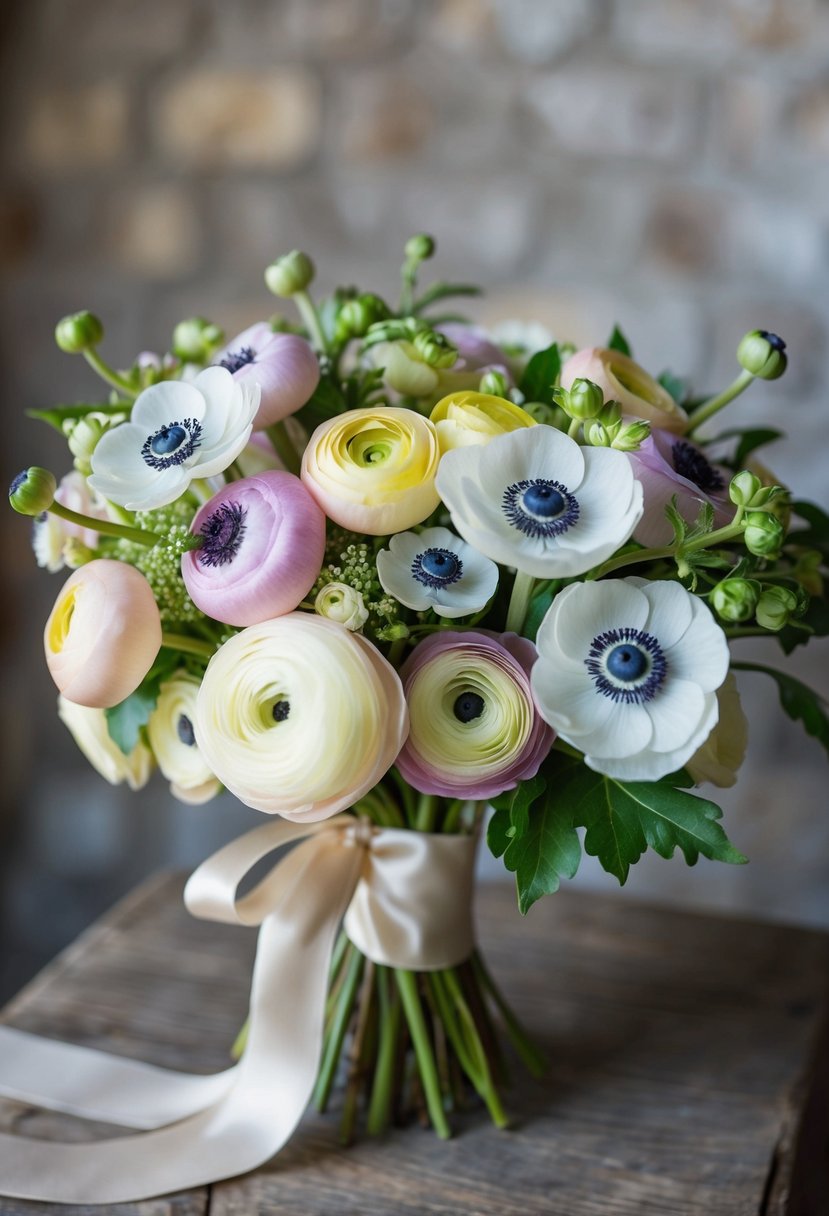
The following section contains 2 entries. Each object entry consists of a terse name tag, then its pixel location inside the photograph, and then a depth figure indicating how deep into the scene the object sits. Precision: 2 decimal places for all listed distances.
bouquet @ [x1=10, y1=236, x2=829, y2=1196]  0.62
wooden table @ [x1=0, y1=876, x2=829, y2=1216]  0.79
